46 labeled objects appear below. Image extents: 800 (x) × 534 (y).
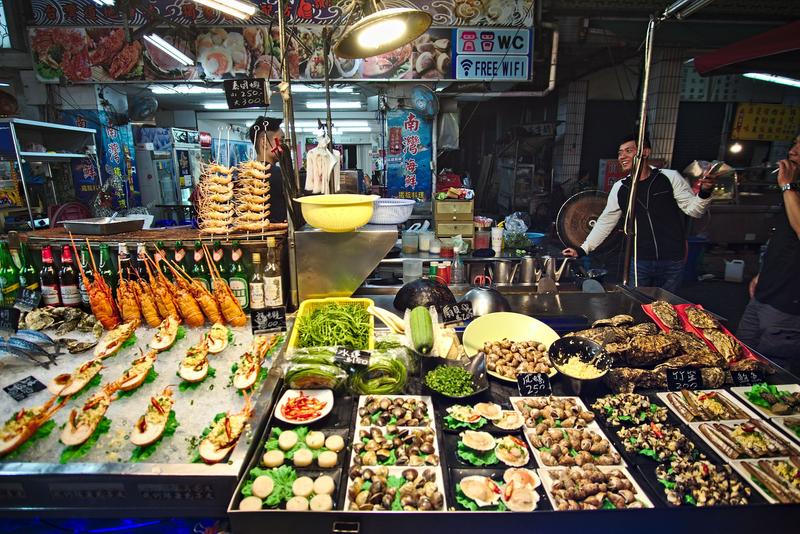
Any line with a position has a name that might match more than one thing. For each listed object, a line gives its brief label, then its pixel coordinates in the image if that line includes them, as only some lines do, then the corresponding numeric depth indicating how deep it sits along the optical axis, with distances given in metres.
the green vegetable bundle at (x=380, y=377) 1.92
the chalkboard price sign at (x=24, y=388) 1.87
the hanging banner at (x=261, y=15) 6.26
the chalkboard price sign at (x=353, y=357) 1.89
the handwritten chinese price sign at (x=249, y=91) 2.77
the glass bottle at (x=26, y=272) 2.57
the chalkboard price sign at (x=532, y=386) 1.94
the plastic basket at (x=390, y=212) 2.98
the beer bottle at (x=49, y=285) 2.53
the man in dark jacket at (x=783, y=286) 3.05
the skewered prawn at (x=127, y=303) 2.47
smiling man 4.20
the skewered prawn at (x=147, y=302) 2.48
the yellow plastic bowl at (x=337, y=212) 2.36
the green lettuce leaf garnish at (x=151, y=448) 1.54
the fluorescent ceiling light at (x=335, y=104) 11.72
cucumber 2.07
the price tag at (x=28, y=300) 2.49
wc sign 6.61
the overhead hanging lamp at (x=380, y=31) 2.14
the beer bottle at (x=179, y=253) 2.51
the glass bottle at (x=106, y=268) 2.53
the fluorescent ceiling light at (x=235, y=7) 2.73
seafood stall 1.35
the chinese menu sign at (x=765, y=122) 9.62
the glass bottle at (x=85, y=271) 2.52
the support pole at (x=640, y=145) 2.38
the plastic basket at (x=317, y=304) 2.35
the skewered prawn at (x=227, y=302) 2.50
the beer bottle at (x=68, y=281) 2.50
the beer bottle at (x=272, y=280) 2.46
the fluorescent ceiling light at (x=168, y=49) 5.85
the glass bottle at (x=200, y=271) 2.62
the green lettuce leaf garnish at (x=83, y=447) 1.55
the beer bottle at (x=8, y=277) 2.56
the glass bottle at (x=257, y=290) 2.46
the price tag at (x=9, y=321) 2.25
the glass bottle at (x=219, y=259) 2.52
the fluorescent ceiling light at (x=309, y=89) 8.62
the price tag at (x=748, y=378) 2.02
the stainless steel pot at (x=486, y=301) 2.56
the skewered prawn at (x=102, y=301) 2.43
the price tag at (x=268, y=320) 2.23
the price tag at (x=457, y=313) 2.31
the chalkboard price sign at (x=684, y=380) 1.99
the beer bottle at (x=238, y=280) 2.57
